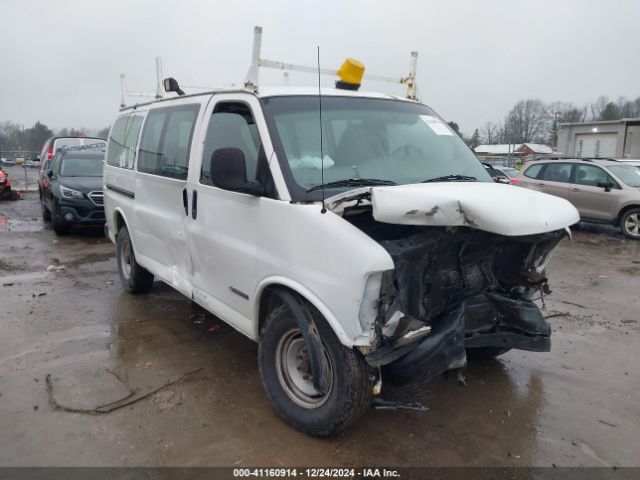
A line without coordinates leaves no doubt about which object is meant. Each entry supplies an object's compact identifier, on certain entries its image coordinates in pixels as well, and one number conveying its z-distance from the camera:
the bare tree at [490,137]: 85.12
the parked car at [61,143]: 15.20
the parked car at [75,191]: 9.70
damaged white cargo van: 2.78
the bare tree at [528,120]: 90.17
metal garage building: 34.94
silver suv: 11.30
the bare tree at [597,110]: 80.00
